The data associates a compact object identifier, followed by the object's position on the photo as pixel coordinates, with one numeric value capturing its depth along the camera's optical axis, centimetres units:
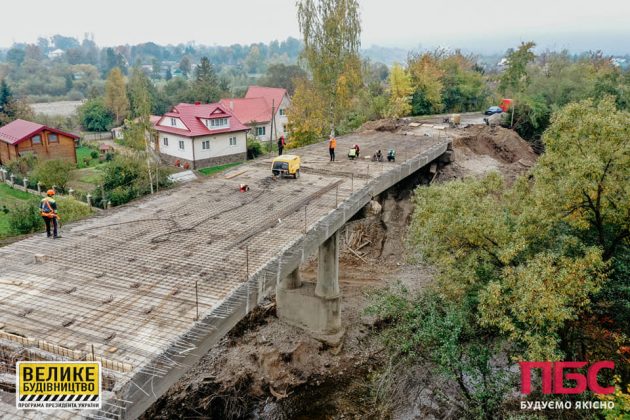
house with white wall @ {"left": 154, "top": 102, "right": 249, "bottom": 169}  4991
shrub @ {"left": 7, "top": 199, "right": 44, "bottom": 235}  2873
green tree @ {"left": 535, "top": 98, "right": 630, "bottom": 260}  1396
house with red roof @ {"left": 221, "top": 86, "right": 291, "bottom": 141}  6425
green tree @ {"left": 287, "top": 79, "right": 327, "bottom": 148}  4122
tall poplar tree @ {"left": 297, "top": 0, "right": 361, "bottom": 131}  3919
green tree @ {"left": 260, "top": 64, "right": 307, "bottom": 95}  10756
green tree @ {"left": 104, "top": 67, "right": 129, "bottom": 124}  7779
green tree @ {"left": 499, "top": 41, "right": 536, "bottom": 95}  5744
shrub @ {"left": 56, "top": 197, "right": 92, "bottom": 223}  2886
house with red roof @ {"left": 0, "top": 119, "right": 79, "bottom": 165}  4888
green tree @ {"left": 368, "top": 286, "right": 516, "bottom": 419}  1541
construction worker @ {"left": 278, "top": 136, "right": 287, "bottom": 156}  3202
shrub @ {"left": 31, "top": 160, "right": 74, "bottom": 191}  3931
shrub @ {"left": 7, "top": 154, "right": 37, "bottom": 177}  4522
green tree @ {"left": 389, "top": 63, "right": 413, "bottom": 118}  5261
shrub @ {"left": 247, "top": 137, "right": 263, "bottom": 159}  5534
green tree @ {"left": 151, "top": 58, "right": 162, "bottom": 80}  19146
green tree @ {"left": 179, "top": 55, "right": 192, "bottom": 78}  19525
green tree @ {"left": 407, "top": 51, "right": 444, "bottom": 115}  5659
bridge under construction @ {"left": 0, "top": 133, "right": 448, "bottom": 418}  1152
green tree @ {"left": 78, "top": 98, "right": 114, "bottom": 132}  7731
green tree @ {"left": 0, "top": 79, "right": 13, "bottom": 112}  6751
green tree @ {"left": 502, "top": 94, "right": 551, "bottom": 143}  4981
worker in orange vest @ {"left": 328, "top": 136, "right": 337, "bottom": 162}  2975
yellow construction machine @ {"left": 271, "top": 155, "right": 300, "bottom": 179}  2642
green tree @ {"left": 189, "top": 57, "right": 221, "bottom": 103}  8075
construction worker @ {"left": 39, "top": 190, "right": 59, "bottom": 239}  1702
